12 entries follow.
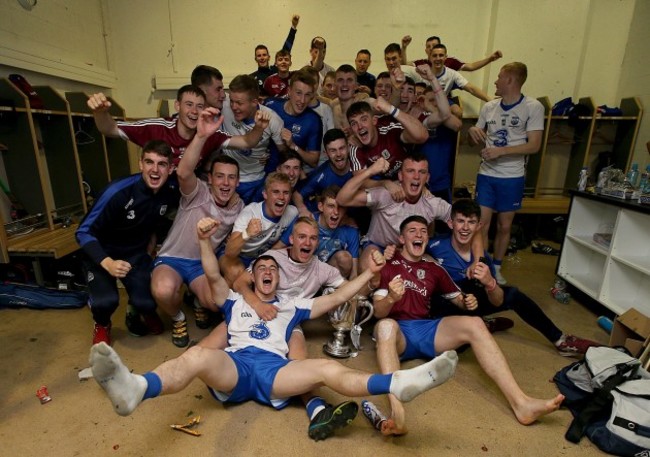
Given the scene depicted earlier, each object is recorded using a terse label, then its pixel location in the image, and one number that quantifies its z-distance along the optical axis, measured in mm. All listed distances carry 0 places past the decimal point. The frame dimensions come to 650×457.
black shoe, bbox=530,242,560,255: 3941
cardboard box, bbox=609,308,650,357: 1900
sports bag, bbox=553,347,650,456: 1466
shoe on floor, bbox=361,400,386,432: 1563
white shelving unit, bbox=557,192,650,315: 2426
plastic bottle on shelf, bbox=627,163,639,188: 2680
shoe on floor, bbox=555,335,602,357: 2105
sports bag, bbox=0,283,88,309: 2623
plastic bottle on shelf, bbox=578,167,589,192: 2902
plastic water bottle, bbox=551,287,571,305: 2824
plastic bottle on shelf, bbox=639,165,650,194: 2446
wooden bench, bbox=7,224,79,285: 2652
